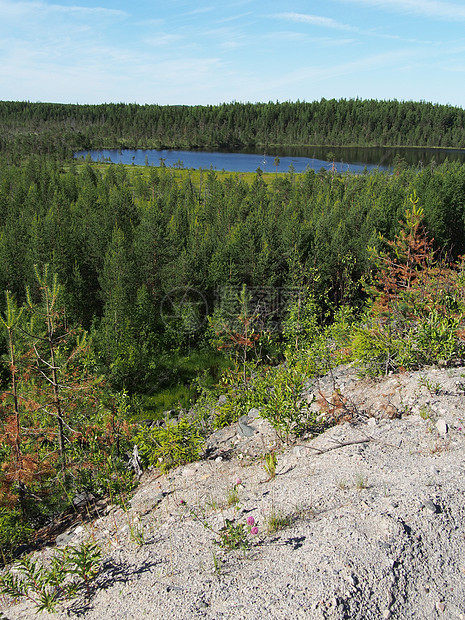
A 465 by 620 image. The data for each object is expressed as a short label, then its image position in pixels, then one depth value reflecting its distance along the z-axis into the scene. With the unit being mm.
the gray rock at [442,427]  7188
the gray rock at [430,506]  5422
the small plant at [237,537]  5430
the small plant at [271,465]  7293
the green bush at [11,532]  7574
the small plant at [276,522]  5789
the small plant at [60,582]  5145
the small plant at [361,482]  6158
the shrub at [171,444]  8859
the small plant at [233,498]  6752
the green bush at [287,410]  8328
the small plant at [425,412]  7684
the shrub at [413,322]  9523
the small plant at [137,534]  6325
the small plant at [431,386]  8203
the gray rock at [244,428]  9773
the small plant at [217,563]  5191
